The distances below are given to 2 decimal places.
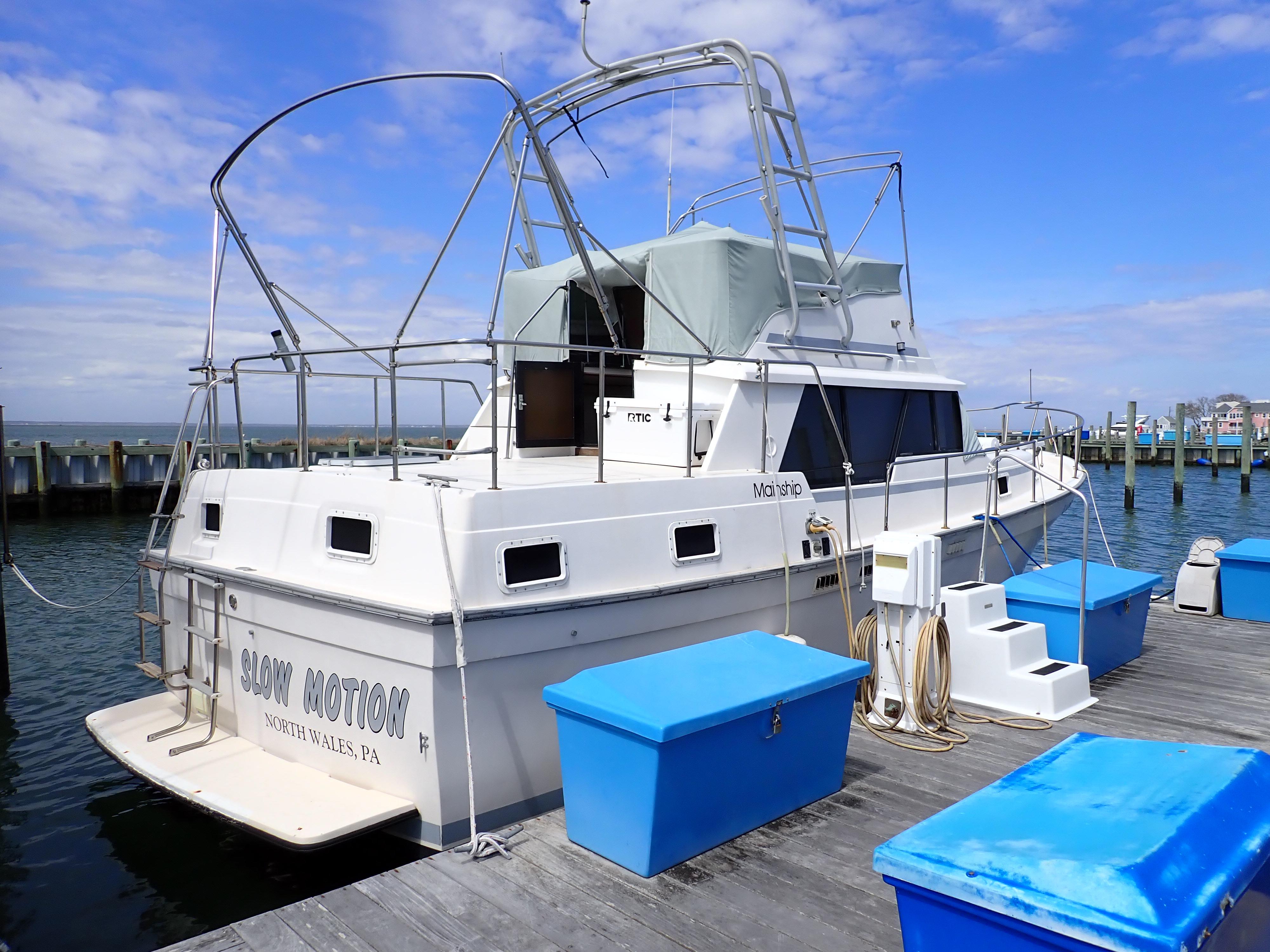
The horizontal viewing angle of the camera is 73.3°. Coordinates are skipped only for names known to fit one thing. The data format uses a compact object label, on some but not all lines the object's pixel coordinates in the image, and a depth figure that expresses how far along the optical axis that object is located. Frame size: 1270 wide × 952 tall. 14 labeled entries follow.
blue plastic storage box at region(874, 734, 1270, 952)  2.08
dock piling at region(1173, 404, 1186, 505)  28.86
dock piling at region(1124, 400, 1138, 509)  27.85
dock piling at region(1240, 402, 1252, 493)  30.92
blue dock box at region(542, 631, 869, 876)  3.62
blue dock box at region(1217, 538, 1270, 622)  8.39
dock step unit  5.68
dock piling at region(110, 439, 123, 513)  24.75
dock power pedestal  5.22
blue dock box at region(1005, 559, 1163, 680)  6.38
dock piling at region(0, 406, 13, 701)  8.64
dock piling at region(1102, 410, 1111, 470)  41.50
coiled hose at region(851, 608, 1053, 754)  5.23
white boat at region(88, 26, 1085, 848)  4.36
